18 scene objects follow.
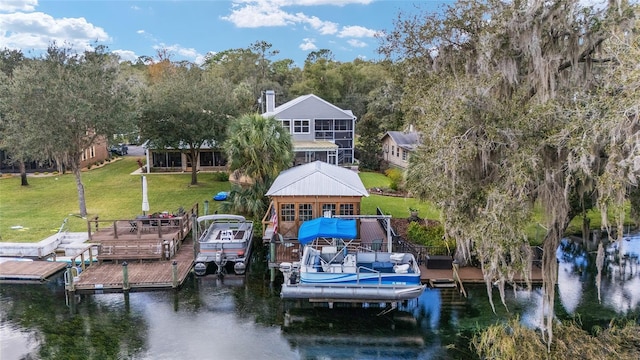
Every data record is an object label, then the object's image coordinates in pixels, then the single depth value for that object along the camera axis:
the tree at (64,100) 19.38
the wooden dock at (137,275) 14.11
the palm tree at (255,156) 20.27
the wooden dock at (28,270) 14.83
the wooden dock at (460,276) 14.57
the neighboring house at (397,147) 32.73
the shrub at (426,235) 16.34
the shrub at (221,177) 30.24
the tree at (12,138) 20.11
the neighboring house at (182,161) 34.09
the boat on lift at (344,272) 12.67
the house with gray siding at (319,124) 32.66
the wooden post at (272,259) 15.12
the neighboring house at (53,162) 33.16
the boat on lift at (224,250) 15.65
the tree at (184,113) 26.80
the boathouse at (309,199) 16.73
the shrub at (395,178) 27.17
